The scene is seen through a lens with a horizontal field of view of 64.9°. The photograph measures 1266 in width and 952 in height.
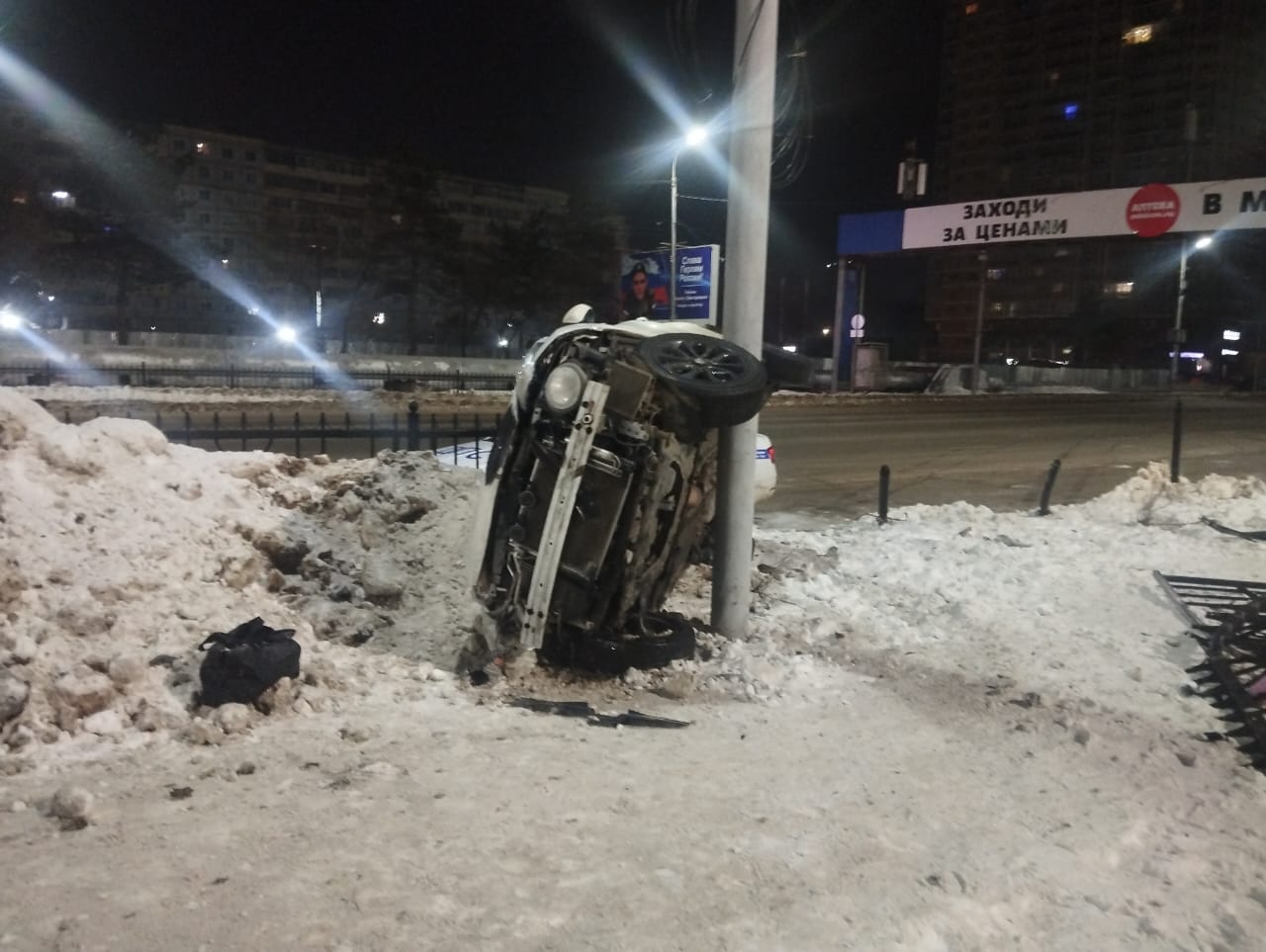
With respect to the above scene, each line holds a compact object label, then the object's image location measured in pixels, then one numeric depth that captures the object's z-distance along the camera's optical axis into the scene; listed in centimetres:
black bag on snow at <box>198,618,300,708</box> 466
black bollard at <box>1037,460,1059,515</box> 1158
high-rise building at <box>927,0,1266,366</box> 10262
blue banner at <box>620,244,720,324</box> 2320
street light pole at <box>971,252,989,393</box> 5103
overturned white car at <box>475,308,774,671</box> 514
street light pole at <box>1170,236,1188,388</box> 2402
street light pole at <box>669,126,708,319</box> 2043
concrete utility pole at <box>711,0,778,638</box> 632
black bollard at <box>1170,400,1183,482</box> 1384
